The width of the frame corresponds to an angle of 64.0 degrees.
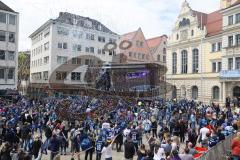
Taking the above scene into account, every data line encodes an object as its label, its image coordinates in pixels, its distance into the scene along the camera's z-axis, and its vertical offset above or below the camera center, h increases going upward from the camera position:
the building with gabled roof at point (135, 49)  44.74 +7.82
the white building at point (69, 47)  40.06 +7.65
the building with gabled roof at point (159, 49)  47.70 +8.39
